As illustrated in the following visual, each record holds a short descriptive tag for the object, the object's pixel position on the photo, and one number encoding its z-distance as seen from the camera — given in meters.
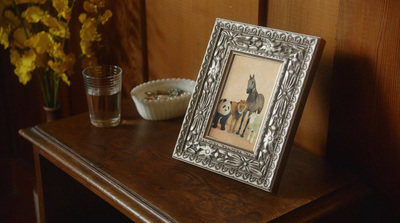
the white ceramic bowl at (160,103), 1.24
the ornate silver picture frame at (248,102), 0.94
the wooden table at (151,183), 0.90
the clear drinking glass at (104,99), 1.24
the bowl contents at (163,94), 1.28
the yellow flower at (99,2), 1.52
